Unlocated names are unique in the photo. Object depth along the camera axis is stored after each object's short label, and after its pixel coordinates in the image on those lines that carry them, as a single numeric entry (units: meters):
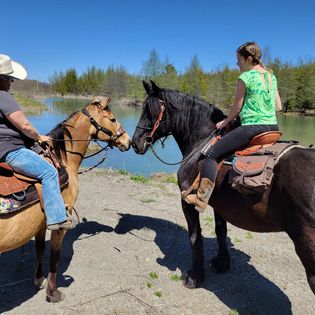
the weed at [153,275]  4.48
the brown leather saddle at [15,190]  3.02
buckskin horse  3.19
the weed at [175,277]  4.46
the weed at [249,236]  5.79
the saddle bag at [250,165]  3.13
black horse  2.84
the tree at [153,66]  83.75
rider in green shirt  3.33
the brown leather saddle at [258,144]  3.35
